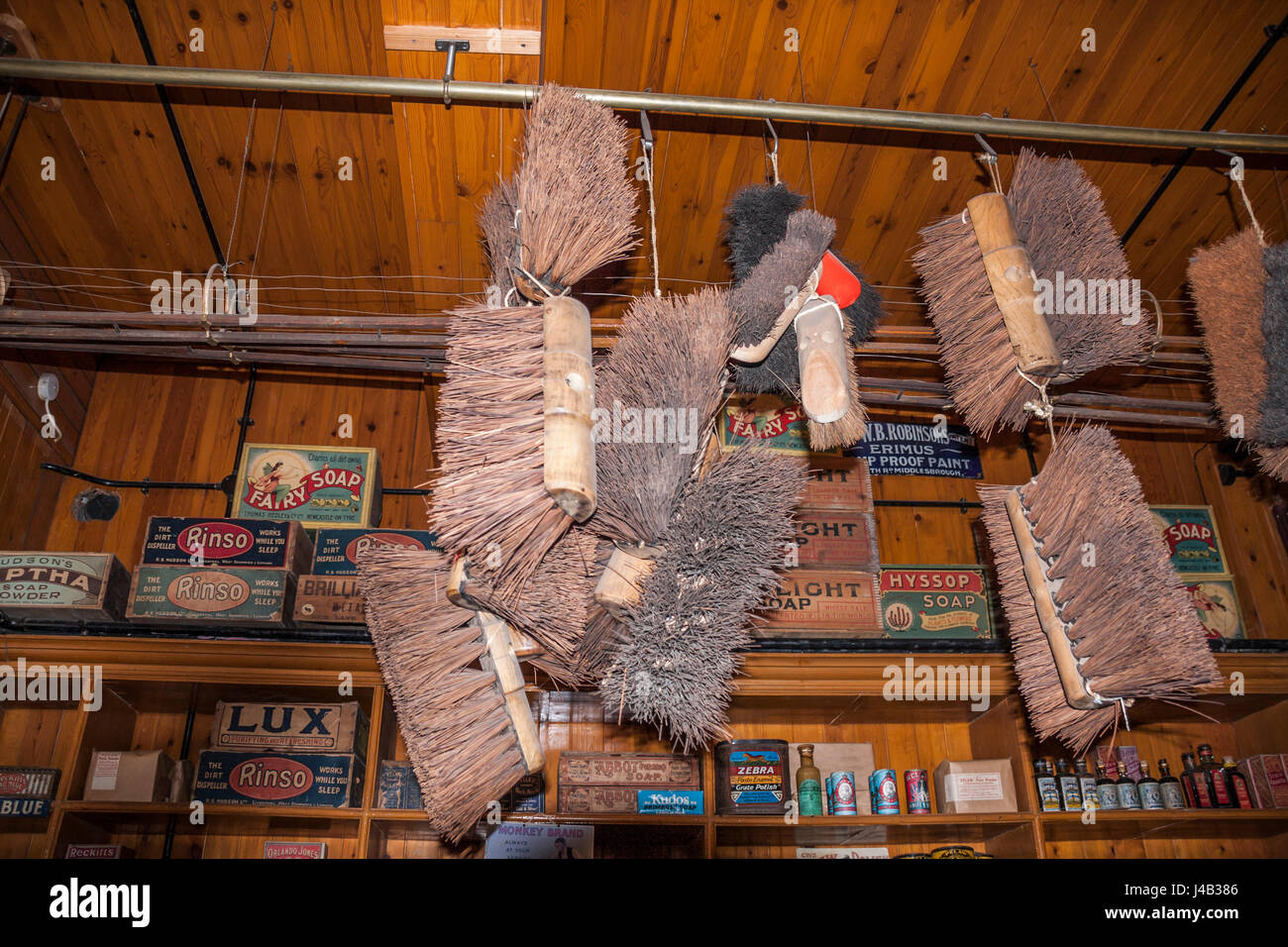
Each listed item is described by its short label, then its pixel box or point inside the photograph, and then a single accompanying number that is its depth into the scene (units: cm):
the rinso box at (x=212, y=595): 307
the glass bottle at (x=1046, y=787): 320
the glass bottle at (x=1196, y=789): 333
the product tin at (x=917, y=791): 330
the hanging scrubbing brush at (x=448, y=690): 190
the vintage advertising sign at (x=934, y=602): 337
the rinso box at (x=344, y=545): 326
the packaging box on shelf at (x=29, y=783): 296
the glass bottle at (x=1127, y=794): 327
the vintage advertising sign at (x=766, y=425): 369
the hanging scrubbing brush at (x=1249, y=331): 256
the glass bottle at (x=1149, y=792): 328
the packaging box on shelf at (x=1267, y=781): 332
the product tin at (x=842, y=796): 321
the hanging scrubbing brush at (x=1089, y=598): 186
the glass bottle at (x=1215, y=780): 330
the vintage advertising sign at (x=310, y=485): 353
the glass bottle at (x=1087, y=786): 320
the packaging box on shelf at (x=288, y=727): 309
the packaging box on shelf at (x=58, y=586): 302
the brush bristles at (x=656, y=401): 185
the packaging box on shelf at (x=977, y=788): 327
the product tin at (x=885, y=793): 322
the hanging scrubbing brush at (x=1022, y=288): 216
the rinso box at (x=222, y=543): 317
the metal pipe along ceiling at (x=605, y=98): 219
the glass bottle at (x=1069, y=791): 321
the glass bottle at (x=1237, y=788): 331
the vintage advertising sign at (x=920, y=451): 416
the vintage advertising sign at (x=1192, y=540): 382
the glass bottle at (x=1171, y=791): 328
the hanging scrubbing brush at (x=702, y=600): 179
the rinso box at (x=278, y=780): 301
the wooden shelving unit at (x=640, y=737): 306
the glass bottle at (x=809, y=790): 324
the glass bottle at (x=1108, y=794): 326
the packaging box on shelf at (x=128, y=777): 302
